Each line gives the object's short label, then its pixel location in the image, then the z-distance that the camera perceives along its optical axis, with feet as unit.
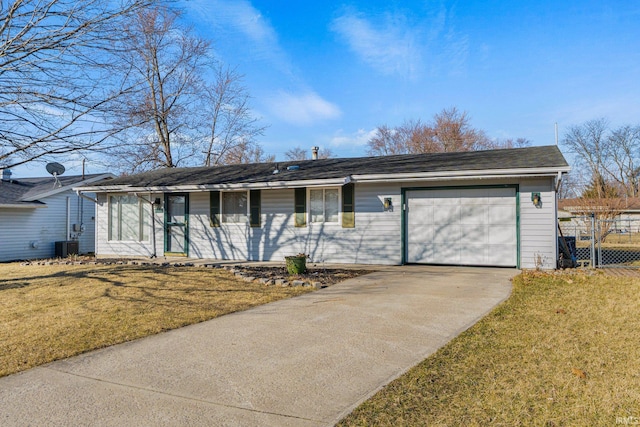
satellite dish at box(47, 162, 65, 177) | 42.38
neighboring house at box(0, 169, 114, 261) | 48.80
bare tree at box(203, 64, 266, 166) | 80.59
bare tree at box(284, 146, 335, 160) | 120.67
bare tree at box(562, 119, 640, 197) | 118.93
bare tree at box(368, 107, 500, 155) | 98.17
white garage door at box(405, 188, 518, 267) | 31.55
